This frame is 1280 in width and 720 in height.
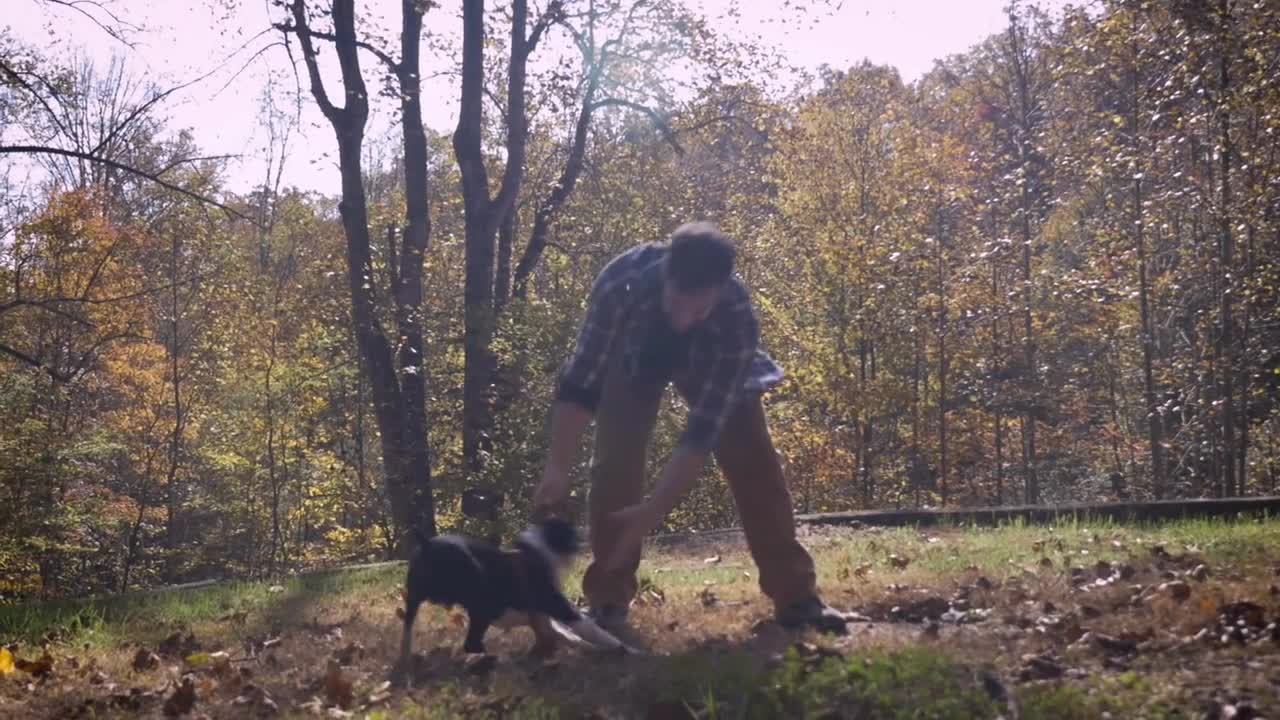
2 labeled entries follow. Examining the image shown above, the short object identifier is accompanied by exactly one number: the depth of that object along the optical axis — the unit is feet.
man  14.51
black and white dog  14.87
